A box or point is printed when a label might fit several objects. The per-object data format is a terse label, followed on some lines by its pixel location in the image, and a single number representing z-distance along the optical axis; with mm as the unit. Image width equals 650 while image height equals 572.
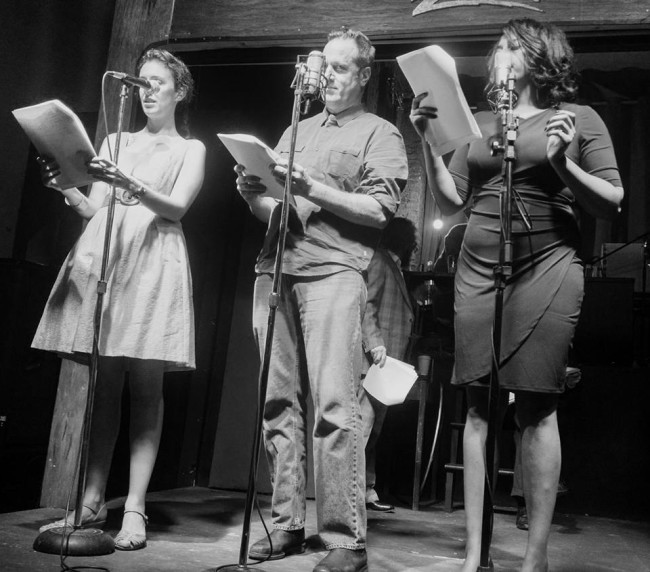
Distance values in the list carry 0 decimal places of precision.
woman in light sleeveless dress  2293
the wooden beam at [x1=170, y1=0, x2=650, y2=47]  2637
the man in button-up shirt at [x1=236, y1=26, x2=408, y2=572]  2012
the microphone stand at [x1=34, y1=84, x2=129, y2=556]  1978
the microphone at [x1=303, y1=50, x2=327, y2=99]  1919
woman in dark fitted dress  1836
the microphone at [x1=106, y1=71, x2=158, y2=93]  2150
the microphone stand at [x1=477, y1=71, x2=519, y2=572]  1729
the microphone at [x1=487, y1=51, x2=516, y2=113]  1790
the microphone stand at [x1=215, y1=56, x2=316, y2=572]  1796
